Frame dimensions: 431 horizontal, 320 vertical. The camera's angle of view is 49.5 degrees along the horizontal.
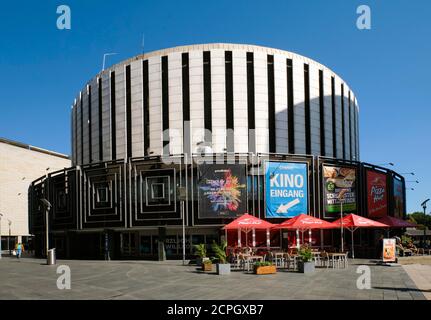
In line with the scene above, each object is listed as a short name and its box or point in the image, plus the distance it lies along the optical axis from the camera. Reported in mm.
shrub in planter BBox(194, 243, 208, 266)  30141
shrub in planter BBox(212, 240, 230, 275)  25125
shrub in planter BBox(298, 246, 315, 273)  25000
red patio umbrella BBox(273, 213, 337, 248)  31416
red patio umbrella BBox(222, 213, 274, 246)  33172
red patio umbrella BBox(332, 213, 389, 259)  32750
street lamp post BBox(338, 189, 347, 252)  42325
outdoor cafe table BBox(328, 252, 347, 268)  27812
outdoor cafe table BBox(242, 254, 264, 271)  27680
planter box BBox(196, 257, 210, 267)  32269
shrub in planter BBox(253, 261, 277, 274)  24969
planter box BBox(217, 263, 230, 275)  25109
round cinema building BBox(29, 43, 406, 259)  40000
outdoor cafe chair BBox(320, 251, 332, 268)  28269
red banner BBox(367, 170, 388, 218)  44875
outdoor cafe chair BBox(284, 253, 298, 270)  27953
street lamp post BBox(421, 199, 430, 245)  49941
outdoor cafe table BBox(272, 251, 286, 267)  29219
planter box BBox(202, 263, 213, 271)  27656
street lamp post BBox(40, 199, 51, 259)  37156
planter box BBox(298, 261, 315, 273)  24969
